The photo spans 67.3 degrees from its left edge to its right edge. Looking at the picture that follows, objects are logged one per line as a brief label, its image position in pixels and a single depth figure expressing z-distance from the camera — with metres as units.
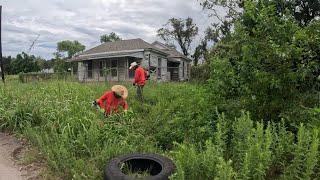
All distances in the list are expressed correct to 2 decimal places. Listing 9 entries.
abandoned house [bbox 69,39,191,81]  21.33
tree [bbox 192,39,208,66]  31.95
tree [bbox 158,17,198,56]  33.14
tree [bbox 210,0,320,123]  3.94
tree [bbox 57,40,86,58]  44.51
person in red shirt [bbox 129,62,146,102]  8.17
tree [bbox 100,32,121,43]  42.39
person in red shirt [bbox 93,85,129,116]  5.04
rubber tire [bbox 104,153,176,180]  3.02
